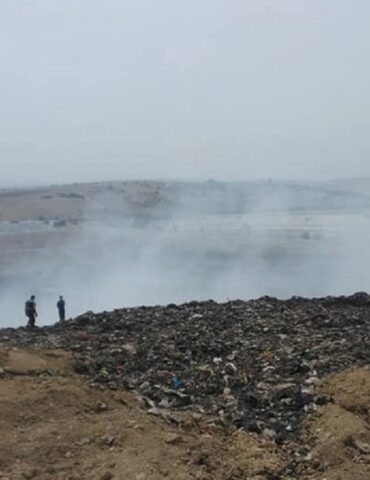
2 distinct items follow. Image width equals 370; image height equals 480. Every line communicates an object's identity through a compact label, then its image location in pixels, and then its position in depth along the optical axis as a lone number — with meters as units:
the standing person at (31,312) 14.43
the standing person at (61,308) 15.49
